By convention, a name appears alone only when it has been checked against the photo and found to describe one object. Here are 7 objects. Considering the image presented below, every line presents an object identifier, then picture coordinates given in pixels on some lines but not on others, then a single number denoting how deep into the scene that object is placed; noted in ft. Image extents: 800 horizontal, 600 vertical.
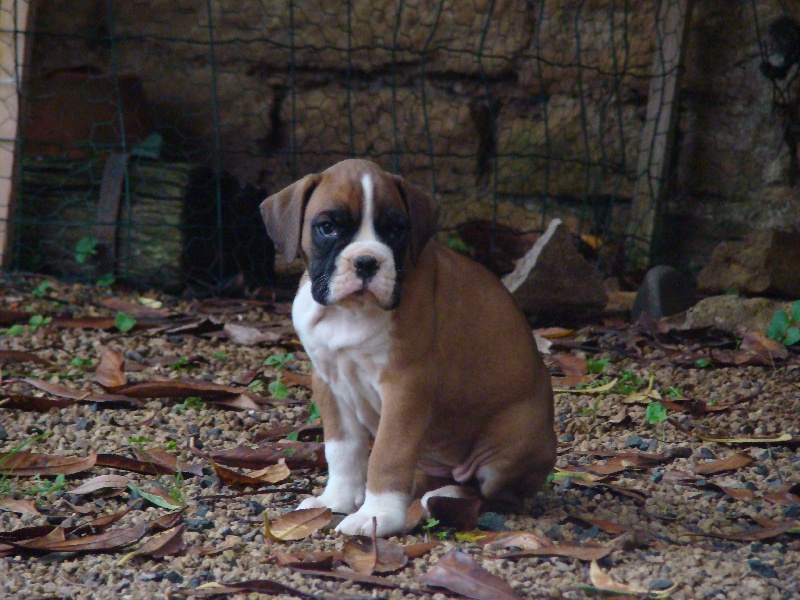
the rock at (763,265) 34.58
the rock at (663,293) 34.65
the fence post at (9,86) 35.86
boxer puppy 17.79
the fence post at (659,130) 39.78
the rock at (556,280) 34.45
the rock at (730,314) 33.24
